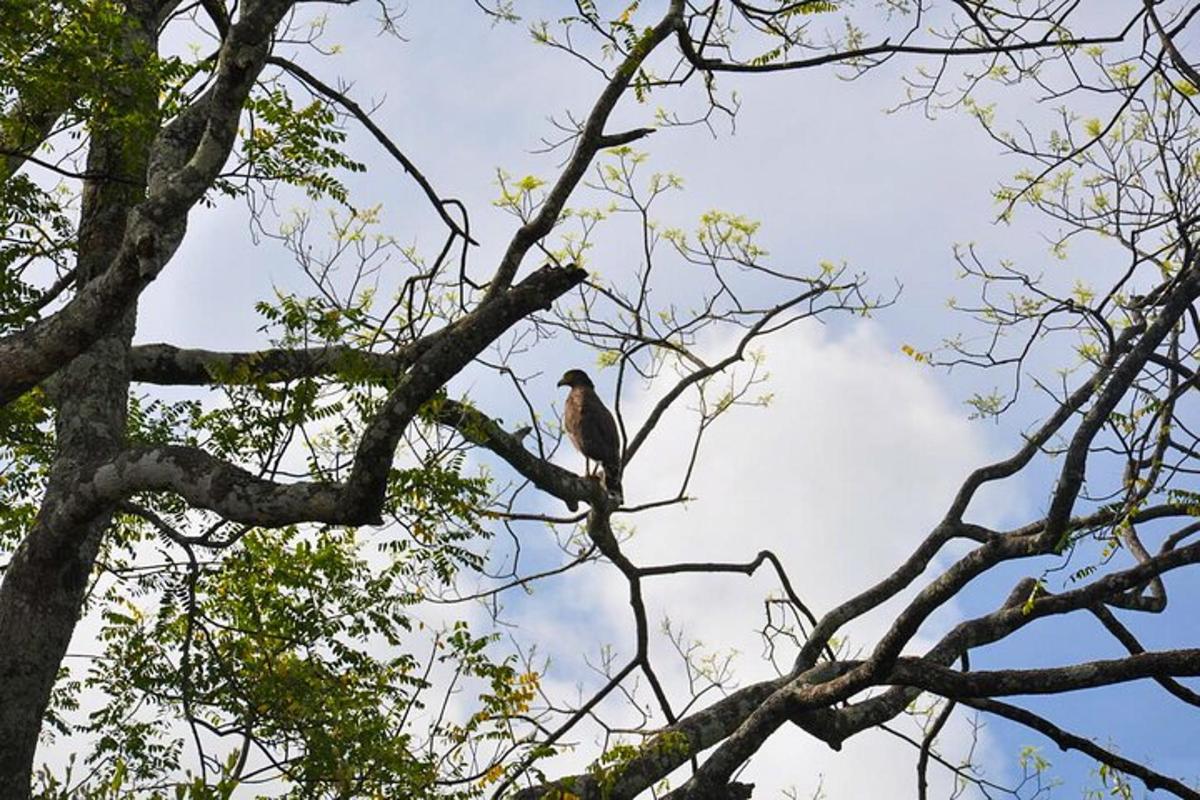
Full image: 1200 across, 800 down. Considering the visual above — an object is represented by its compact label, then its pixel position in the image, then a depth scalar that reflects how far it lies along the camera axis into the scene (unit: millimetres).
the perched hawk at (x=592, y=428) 19078
